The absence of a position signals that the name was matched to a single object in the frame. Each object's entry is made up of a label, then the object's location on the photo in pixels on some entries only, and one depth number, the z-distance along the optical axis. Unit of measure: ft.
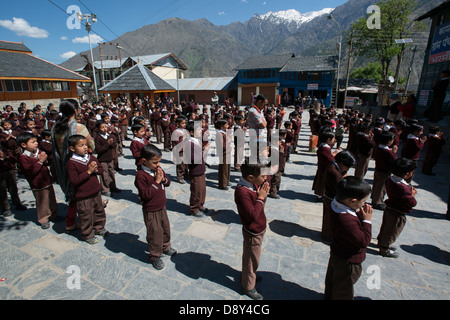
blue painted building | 99.86
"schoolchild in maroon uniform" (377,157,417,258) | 10.93
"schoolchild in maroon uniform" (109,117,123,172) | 21.88
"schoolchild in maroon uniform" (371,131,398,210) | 15.60
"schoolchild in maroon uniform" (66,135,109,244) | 12.06
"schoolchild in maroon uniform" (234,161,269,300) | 8.56
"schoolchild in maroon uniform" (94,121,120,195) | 18.61
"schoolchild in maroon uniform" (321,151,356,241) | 11.91
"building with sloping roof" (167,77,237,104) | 124.06
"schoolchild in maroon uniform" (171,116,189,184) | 18.53
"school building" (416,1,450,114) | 40.16
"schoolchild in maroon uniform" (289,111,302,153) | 29.94
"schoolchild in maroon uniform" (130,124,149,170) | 17.29
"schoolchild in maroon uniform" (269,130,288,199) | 18.38
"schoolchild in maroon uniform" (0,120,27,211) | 15.67
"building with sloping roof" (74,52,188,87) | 137.90
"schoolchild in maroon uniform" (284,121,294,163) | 22.69
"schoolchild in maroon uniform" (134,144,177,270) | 10.47
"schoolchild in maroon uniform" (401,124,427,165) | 19.22
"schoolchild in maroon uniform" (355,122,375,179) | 19.03
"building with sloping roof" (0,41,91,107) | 71.41
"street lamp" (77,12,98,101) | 77.00
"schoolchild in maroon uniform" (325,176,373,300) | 7.69
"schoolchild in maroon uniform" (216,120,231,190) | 19.72
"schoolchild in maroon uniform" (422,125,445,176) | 22.17
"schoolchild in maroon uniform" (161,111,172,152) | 32.45
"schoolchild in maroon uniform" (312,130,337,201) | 15.06
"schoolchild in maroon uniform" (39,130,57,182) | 18.37
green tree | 103.81
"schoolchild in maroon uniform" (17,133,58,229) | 13.65
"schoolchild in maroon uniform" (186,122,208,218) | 15.62
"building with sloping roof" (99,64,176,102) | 54.75
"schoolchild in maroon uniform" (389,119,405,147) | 21.91
